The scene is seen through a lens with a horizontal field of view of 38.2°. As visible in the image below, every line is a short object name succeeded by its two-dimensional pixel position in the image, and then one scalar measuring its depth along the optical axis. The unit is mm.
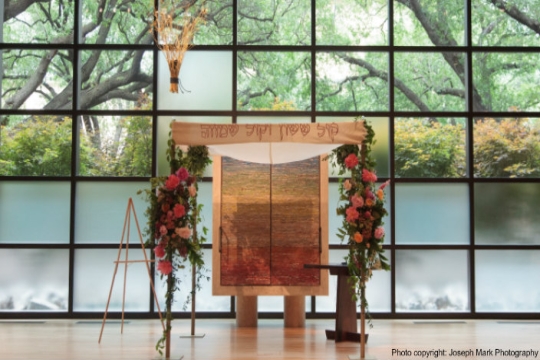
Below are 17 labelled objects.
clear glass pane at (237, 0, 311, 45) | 9539
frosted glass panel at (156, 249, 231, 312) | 9305
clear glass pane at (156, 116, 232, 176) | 9430
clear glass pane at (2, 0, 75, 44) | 9539
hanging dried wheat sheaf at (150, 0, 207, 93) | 8922
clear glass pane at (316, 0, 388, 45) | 9547
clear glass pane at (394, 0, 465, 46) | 9586
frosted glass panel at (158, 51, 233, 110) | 9469
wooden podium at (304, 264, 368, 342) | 7539
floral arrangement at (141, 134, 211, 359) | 6727
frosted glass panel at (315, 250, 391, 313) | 9343
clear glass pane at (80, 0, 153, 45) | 9539
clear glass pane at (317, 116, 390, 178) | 9461
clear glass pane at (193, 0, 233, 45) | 9523
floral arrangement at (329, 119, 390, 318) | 6781
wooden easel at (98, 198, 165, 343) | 7656
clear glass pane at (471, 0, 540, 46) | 9602
